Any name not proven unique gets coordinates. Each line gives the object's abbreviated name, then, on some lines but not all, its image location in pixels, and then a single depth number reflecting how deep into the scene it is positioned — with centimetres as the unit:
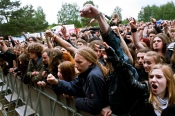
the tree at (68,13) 7532
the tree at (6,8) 4144
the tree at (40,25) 4598
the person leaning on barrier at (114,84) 226
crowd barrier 344
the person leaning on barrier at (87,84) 259
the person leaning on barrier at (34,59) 471
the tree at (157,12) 7387
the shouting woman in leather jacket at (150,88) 207
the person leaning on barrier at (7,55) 647
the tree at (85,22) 5428
